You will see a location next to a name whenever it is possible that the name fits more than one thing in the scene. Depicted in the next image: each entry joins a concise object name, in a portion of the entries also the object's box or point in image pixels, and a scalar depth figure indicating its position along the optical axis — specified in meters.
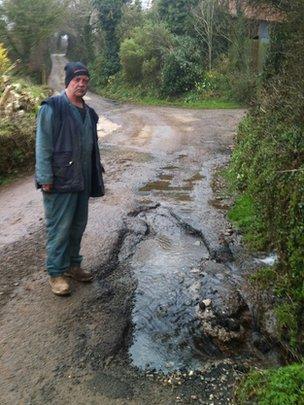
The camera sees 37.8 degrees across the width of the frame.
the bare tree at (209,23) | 21.92
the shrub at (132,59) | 23.97
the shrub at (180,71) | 22.11
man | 4.11
